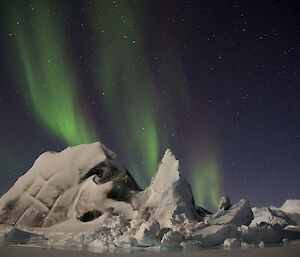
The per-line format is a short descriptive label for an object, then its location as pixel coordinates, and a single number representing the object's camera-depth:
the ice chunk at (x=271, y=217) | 28.15
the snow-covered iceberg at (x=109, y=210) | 17.98
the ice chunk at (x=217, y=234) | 17.50
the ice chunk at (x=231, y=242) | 16.73
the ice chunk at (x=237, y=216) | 23.39
